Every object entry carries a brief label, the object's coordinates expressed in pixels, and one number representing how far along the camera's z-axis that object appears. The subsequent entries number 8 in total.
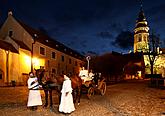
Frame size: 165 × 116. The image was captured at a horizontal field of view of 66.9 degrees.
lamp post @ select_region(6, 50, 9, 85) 17.83
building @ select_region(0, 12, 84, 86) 17.97
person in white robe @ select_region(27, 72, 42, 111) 6.34
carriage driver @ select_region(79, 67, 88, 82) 9.02
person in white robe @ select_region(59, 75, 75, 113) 5.84
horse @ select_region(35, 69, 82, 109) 6.68
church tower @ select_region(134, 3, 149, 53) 51.53
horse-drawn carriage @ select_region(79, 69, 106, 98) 9.09
